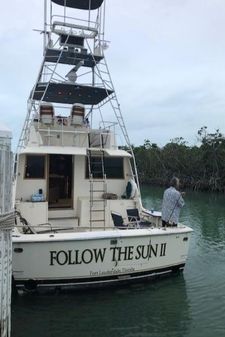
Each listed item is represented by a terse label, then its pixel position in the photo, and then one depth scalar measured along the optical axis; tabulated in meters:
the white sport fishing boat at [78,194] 8.95
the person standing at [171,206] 10.51
